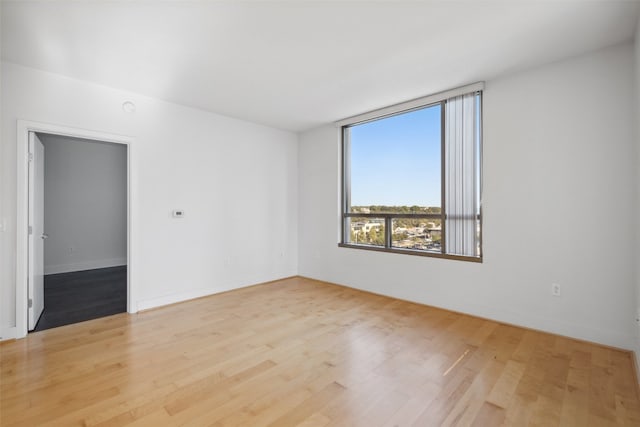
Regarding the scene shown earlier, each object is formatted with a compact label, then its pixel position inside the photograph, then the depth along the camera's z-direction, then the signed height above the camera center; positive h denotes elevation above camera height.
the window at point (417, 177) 3.52 +0.49
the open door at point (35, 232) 3.06 -0.23
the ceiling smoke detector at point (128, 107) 3.61 +1.29
